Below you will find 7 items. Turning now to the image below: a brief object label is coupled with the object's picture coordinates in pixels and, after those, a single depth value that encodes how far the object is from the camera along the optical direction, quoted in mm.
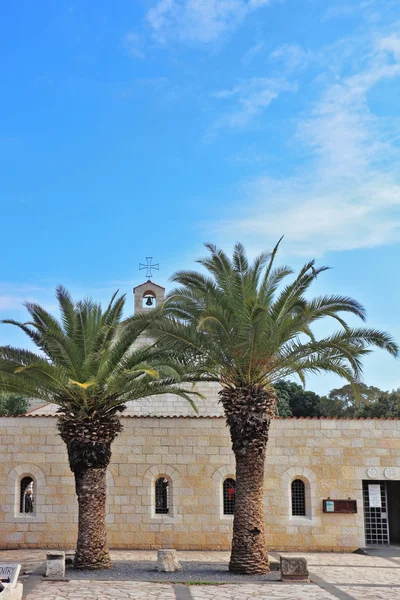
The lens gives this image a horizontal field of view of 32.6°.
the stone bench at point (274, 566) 14872
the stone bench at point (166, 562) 14438
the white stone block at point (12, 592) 10711
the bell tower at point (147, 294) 27547
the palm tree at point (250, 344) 14117
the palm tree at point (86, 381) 14445
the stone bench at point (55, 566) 13672
